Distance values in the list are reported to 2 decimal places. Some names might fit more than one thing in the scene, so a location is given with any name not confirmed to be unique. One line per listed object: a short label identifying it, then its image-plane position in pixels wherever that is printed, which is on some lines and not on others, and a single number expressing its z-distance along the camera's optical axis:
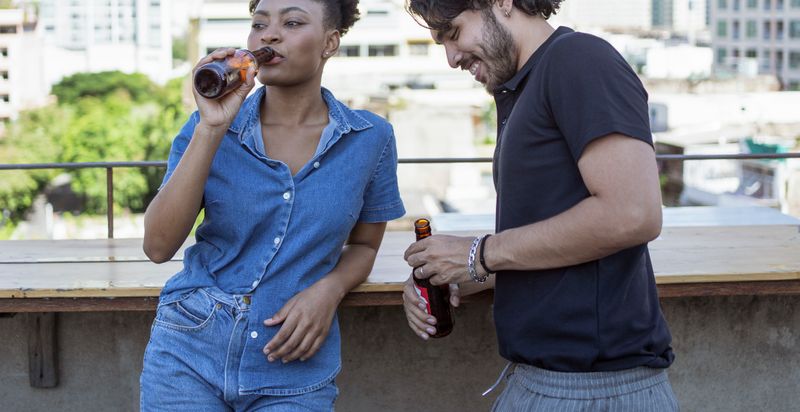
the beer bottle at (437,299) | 2.61
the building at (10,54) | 95.24
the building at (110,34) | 112.62
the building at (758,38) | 120.94
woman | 2.40
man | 1.97
